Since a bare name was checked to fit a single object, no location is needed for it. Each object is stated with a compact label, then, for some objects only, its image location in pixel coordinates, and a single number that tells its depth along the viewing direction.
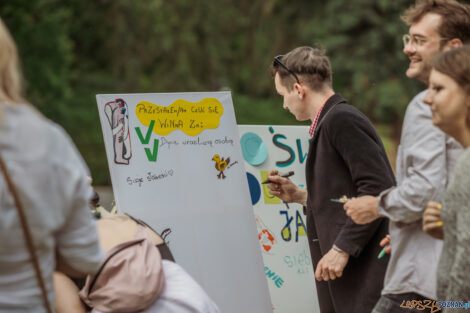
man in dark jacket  5.49
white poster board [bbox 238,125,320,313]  8.36
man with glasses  4.16
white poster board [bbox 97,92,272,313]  6.68
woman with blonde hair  3.16
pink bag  4.71
